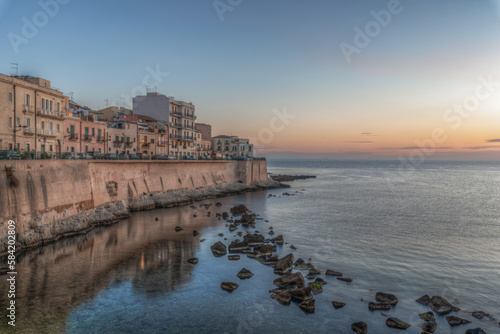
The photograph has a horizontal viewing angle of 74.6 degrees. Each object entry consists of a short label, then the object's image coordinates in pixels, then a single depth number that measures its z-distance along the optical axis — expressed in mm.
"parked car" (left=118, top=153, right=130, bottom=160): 44944
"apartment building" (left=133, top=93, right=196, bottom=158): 72062
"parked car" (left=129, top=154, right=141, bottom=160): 46656
